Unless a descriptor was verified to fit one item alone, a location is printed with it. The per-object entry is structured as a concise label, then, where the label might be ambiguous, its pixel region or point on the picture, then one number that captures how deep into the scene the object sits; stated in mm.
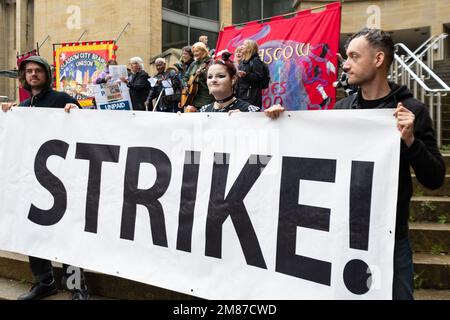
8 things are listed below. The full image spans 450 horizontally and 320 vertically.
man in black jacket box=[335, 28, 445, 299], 2020
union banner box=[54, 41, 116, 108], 12375
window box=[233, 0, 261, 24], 24844
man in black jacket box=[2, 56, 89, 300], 3381
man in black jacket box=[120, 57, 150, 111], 8125
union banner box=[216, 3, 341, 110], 5762
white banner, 2309
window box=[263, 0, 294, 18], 24641
